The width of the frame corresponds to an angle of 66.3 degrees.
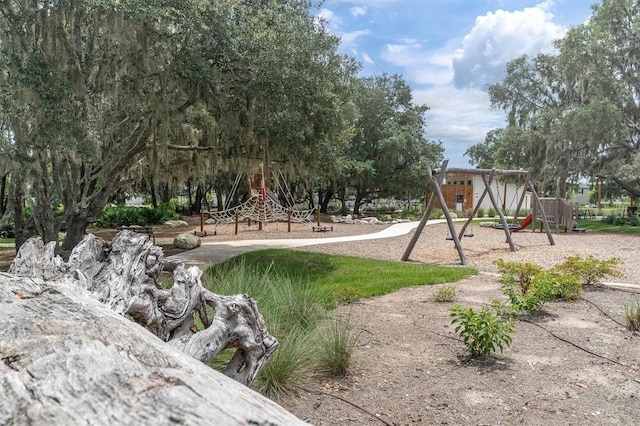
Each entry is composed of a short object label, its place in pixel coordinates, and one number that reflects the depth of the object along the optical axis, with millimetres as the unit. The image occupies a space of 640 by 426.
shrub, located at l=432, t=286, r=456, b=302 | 6316
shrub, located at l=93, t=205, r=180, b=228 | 21375
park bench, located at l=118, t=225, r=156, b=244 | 12320
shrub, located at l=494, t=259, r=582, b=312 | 5432
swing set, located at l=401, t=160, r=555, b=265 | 10516
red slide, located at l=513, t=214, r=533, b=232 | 17252
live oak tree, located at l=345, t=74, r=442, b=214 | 26672
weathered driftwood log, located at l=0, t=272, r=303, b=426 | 1314
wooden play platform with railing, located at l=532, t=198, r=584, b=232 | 17078
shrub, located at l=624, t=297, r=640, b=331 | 4922
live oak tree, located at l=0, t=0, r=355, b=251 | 7320
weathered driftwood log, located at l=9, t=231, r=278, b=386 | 2719
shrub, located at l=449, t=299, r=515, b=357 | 3895
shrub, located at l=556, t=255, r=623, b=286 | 7000
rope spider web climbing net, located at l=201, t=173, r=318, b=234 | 17734
